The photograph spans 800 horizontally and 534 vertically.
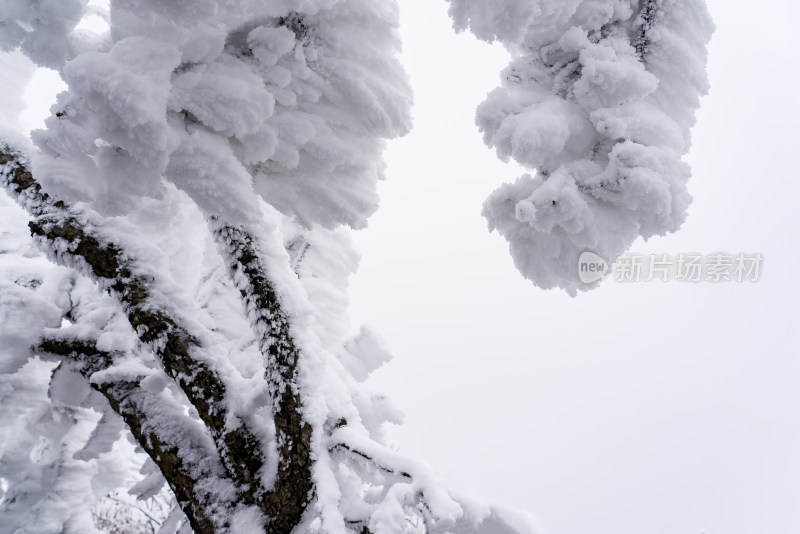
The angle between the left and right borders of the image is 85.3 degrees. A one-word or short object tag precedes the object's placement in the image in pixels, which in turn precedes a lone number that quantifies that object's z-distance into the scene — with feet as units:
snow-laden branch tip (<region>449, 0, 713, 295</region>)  5.01
